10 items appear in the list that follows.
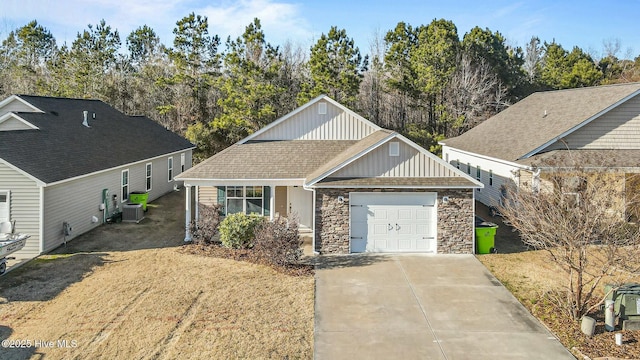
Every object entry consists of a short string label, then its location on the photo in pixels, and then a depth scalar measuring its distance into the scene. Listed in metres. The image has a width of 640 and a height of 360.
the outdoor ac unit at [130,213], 18.98
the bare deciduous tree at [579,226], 8.75
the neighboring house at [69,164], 13.99
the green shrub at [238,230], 14.48
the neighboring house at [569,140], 16.38
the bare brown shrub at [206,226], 15.37
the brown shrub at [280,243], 12.91
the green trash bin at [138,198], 20.73
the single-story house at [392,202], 14.15
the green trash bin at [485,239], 14.55
